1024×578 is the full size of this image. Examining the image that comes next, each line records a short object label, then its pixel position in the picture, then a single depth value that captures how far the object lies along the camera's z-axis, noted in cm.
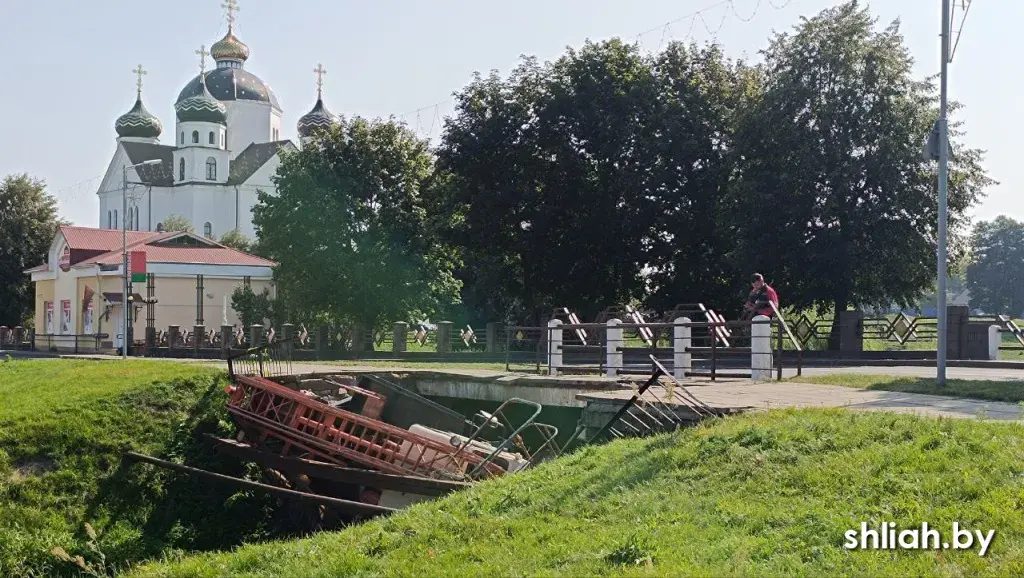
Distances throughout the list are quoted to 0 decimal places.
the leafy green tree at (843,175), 3241
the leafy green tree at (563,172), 3838
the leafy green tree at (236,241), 8344
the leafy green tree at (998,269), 9606
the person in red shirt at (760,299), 1806
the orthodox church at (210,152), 9488
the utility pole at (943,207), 1590
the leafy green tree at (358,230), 4566
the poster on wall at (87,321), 5250
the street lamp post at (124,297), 3588
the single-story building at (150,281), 4991
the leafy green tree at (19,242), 6400
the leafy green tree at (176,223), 8825
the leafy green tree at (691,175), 3731
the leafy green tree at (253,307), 4947
